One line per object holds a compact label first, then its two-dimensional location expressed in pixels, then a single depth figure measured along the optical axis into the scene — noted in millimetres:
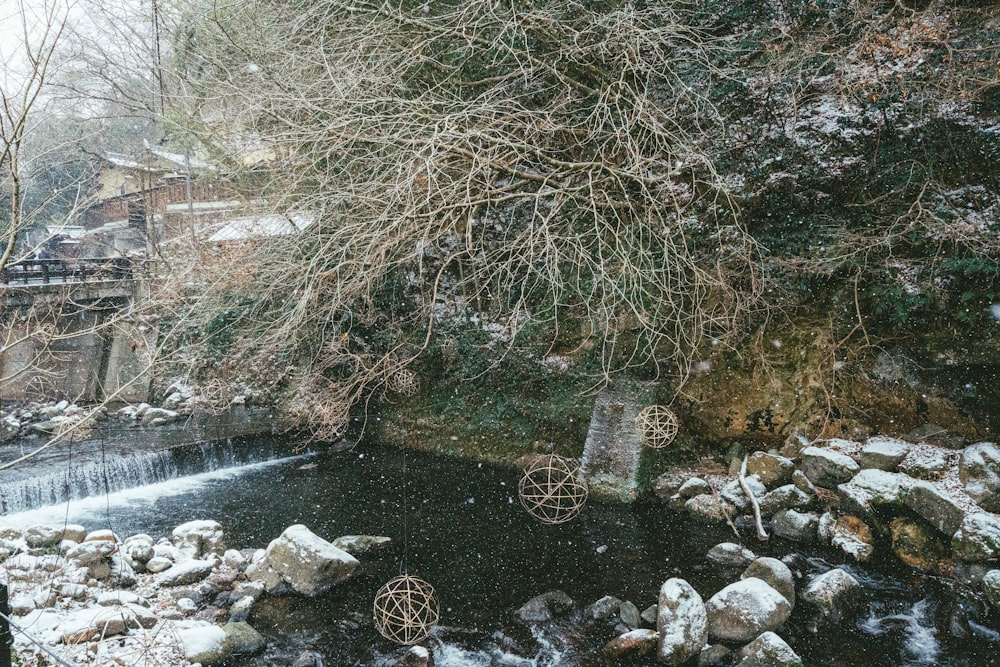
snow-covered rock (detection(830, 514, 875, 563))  5703
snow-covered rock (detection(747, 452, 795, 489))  6809
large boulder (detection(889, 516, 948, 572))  5410
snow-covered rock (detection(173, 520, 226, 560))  6578
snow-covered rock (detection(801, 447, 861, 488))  6273
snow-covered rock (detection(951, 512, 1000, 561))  4934
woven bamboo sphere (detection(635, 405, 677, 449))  6829
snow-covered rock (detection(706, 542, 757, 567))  5906
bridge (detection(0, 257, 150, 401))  11992
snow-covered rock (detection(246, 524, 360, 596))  5688
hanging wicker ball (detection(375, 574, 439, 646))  4605
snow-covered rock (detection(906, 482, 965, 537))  5281
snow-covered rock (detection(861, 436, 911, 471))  6188
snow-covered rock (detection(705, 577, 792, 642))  4688
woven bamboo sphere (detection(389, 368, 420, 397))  8502
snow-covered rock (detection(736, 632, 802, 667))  4199
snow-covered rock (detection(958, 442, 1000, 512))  5344
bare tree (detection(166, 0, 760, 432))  6246
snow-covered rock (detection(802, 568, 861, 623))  4926
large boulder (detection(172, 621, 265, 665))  4566
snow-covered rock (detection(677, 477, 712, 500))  7230
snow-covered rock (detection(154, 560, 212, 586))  5969
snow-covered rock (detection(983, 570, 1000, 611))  4680
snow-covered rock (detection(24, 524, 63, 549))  6574
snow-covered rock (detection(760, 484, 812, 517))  6379
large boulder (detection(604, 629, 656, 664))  4633
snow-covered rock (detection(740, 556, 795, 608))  5113
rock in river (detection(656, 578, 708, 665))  4555
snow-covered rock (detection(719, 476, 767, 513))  6754
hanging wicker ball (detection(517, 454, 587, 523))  7391
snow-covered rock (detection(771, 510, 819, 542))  6129
